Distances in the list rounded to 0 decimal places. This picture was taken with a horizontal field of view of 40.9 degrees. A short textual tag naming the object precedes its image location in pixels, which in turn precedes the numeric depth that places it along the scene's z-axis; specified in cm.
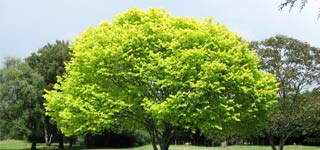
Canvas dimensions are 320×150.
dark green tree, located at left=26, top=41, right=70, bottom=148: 6072
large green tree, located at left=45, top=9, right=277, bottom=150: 2659
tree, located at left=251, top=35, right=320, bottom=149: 3447
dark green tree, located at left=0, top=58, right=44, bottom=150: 5626
